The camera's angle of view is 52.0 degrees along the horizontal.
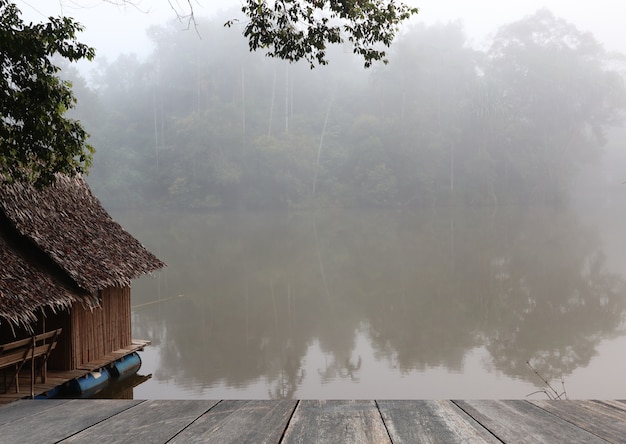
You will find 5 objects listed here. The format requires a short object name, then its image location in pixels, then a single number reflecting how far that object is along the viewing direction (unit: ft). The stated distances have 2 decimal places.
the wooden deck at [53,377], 21.11
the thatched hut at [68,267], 21.56
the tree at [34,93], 17.48
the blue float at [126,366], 27.76
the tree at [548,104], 141.38
